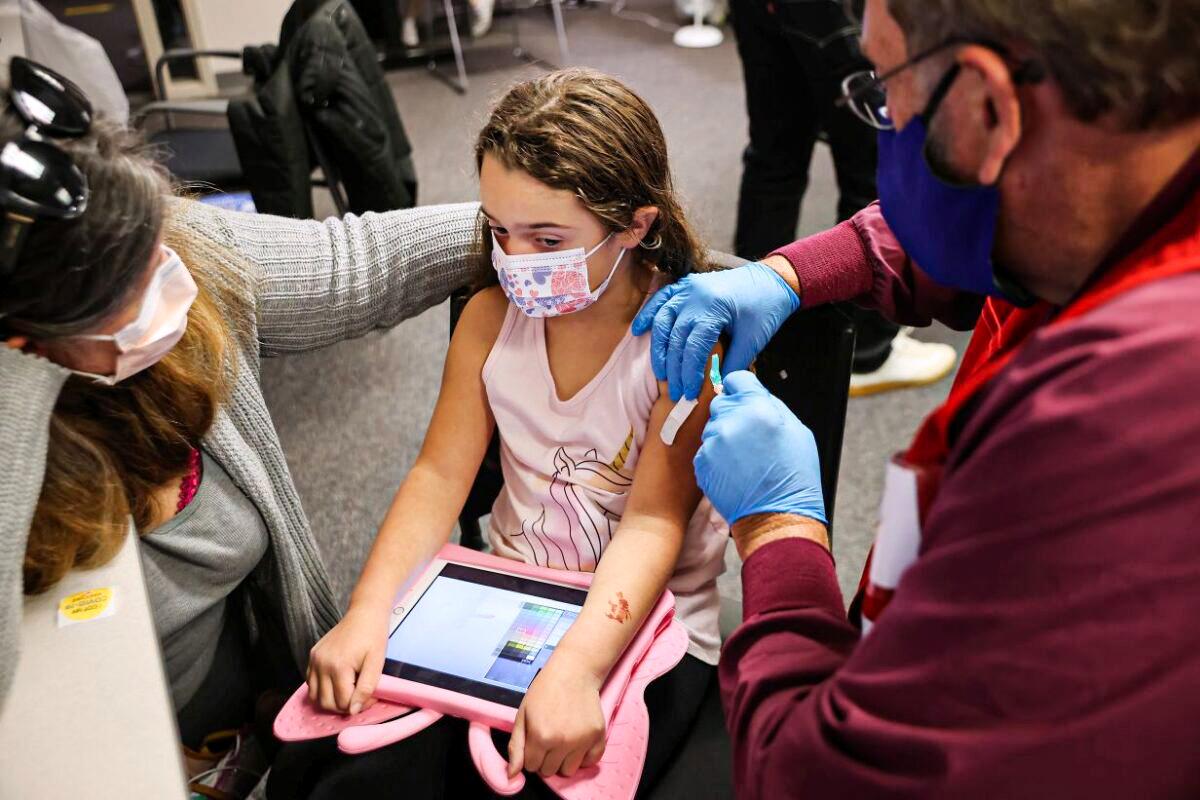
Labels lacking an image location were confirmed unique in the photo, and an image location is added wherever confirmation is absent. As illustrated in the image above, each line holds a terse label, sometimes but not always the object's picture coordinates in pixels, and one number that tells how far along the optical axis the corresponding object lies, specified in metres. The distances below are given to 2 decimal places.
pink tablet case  1.06
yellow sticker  0.96
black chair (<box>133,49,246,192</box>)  2.66
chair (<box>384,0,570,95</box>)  4.60
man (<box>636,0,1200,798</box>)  0.55
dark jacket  2.26
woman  0.94
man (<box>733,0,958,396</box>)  2.23
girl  1.15
